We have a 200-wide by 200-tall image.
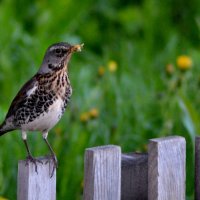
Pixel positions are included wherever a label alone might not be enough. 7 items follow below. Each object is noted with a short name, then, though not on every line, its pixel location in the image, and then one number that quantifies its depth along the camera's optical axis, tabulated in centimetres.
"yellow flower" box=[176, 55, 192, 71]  1247
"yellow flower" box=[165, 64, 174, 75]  1241
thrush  890
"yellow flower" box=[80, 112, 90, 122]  1188
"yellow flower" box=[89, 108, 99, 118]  1172
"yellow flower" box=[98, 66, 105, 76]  1269
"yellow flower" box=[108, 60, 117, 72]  1316
